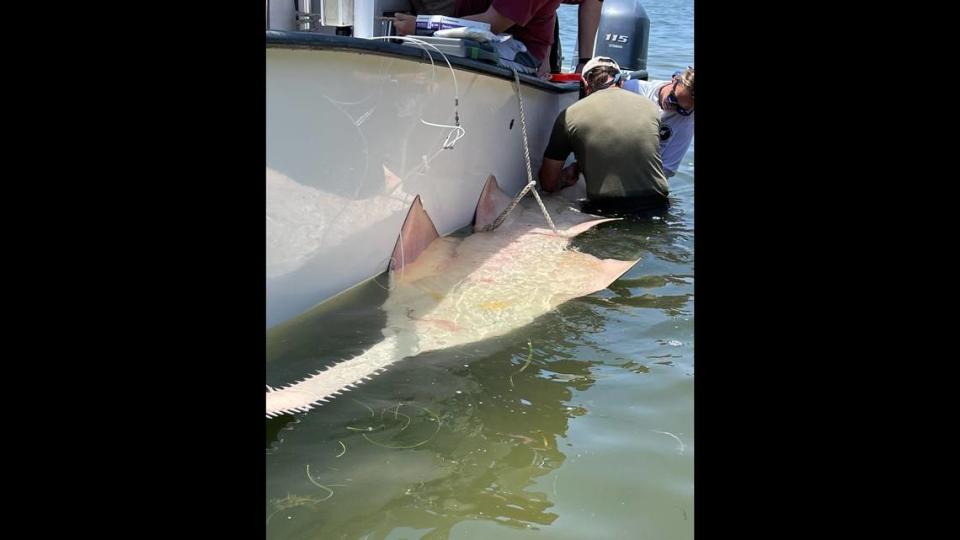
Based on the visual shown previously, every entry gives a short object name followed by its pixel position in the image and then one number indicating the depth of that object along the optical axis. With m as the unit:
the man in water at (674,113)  6.63
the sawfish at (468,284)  3.51
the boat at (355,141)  3.60
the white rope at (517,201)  5.41
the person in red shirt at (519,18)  5.65
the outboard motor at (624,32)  8.43
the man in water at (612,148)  6.28
